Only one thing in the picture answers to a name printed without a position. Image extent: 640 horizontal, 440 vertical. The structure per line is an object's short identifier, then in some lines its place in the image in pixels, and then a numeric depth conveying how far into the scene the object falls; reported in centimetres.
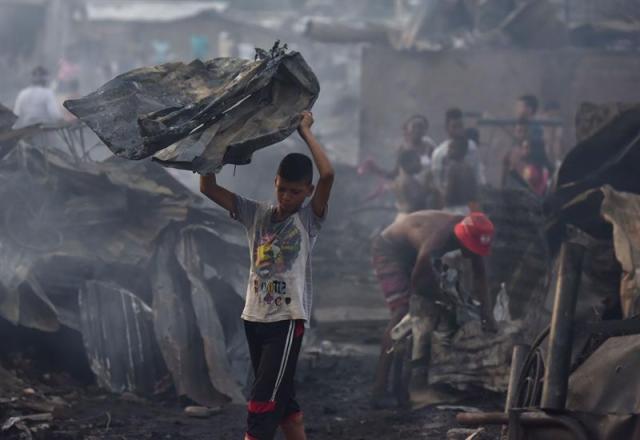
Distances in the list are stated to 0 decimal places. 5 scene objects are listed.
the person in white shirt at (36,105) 2728
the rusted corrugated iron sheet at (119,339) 1492
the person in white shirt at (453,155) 2116
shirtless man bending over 1412
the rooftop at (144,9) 6469
